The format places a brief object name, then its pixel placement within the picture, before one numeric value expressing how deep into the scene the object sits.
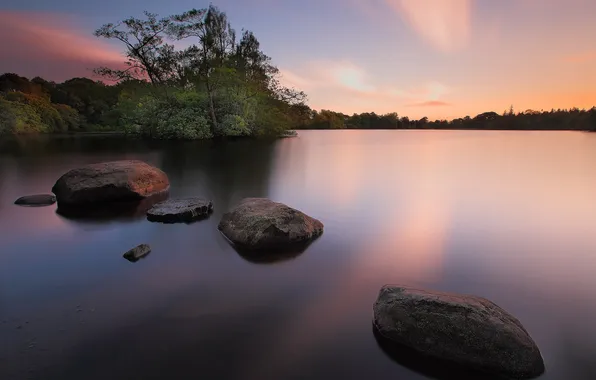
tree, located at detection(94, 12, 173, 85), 33.53
